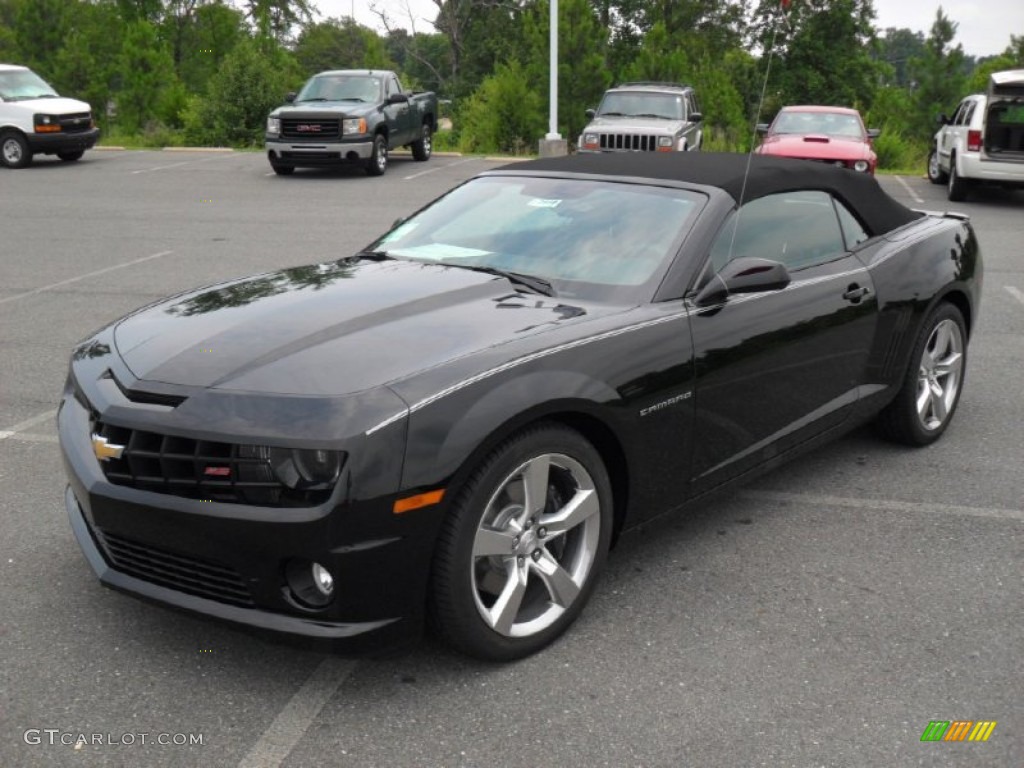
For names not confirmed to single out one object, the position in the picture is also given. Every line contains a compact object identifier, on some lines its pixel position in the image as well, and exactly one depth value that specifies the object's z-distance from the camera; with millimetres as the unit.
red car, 17859
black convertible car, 3047
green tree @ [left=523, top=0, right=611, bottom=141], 28469
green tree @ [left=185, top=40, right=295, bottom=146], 29234
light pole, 24328
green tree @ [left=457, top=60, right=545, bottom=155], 27359
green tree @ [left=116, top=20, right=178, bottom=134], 36250
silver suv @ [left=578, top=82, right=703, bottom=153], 19047
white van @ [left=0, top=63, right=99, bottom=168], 21266
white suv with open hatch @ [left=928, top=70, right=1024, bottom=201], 16172
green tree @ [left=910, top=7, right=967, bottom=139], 55344
